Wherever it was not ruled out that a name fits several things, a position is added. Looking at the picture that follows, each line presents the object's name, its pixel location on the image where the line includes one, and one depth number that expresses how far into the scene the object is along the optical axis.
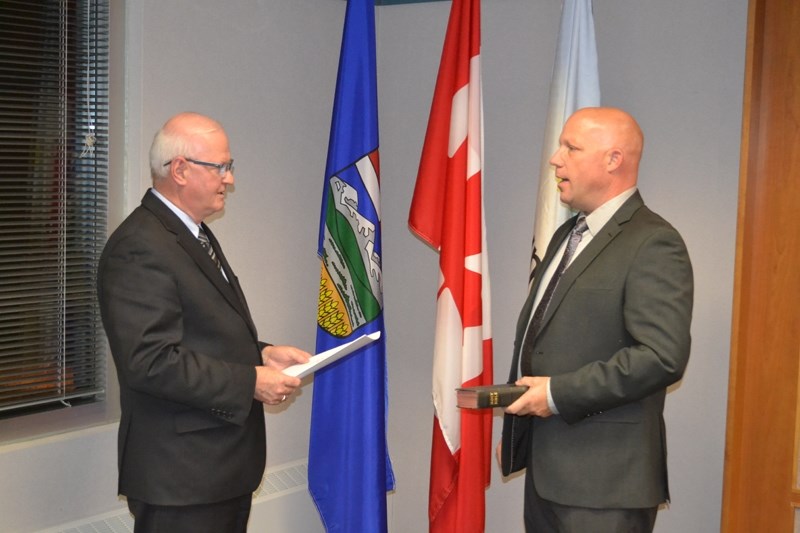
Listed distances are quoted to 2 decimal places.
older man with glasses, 2.23
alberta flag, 3.44
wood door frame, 3.20
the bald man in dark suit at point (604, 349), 2.22
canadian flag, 3.41
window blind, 2.97
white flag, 3.29
